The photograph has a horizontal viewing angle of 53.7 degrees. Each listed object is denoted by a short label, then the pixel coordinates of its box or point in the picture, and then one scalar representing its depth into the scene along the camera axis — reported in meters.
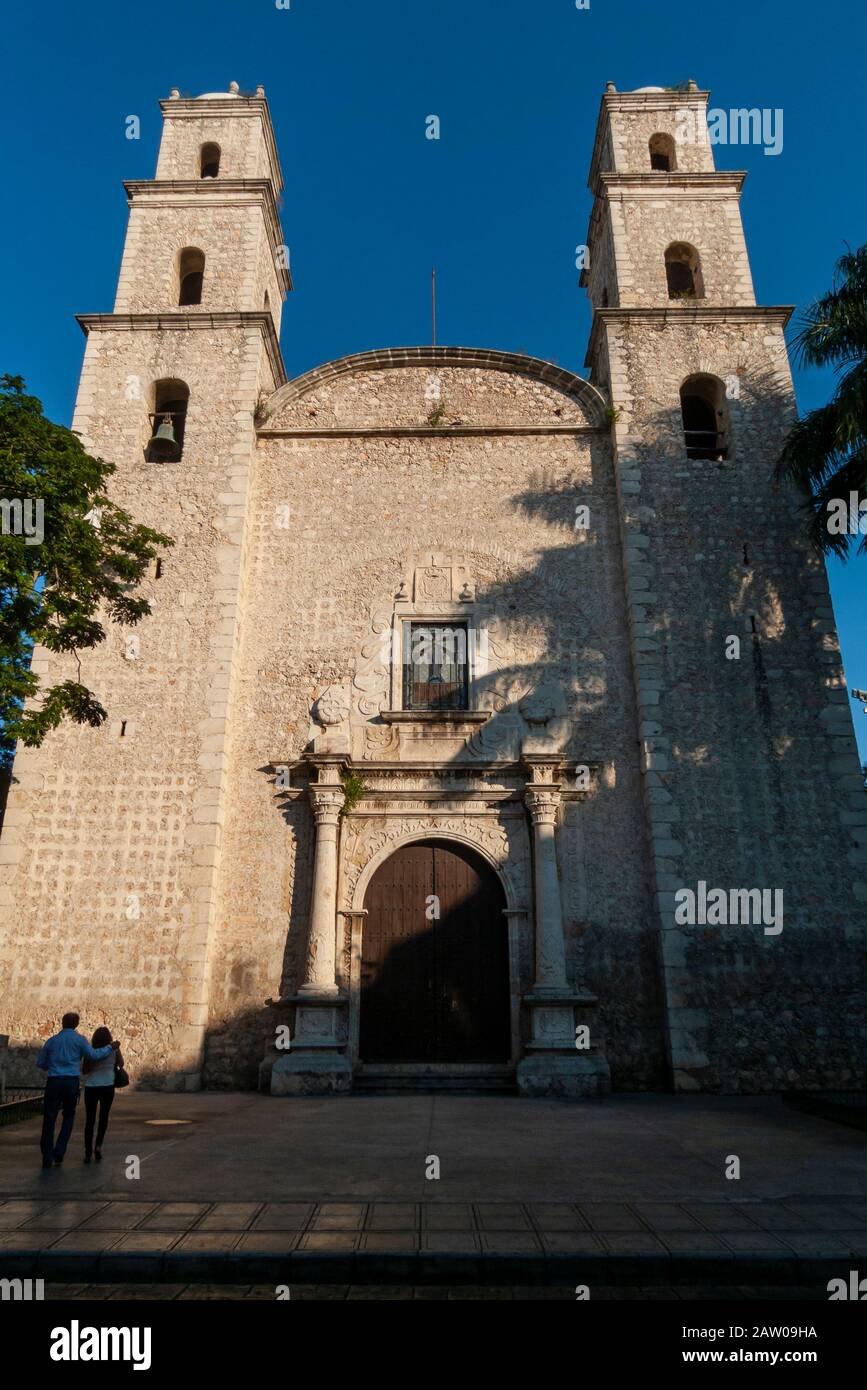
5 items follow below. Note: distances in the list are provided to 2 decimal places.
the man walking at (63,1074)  6.67
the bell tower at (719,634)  11.63
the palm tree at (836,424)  11.52
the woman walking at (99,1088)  6.85
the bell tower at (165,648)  11.68
